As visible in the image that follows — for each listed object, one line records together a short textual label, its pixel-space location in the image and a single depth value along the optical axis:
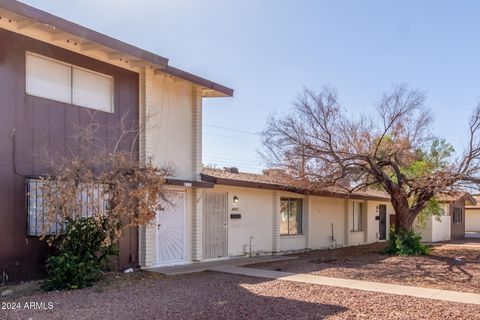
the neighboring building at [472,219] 46.47
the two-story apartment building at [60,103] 10.07
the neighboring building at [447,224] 28.66
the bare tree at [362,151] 16.81
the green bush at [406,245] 17.66
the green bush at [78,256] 9.84
